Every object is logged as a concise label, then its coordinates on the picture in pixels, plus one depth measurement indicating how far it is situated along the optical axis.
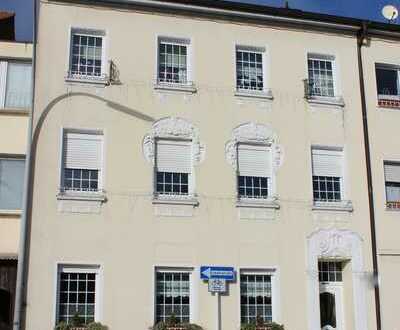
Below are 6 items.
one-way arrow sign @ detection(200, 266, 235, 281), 17.38
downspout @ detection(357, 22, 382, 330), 18.69
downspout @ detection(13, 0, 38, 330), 15.43
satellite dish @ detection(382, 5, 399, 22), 21.98
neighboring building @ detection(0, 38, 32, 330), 16.69
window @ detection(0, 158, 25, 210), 17.34
